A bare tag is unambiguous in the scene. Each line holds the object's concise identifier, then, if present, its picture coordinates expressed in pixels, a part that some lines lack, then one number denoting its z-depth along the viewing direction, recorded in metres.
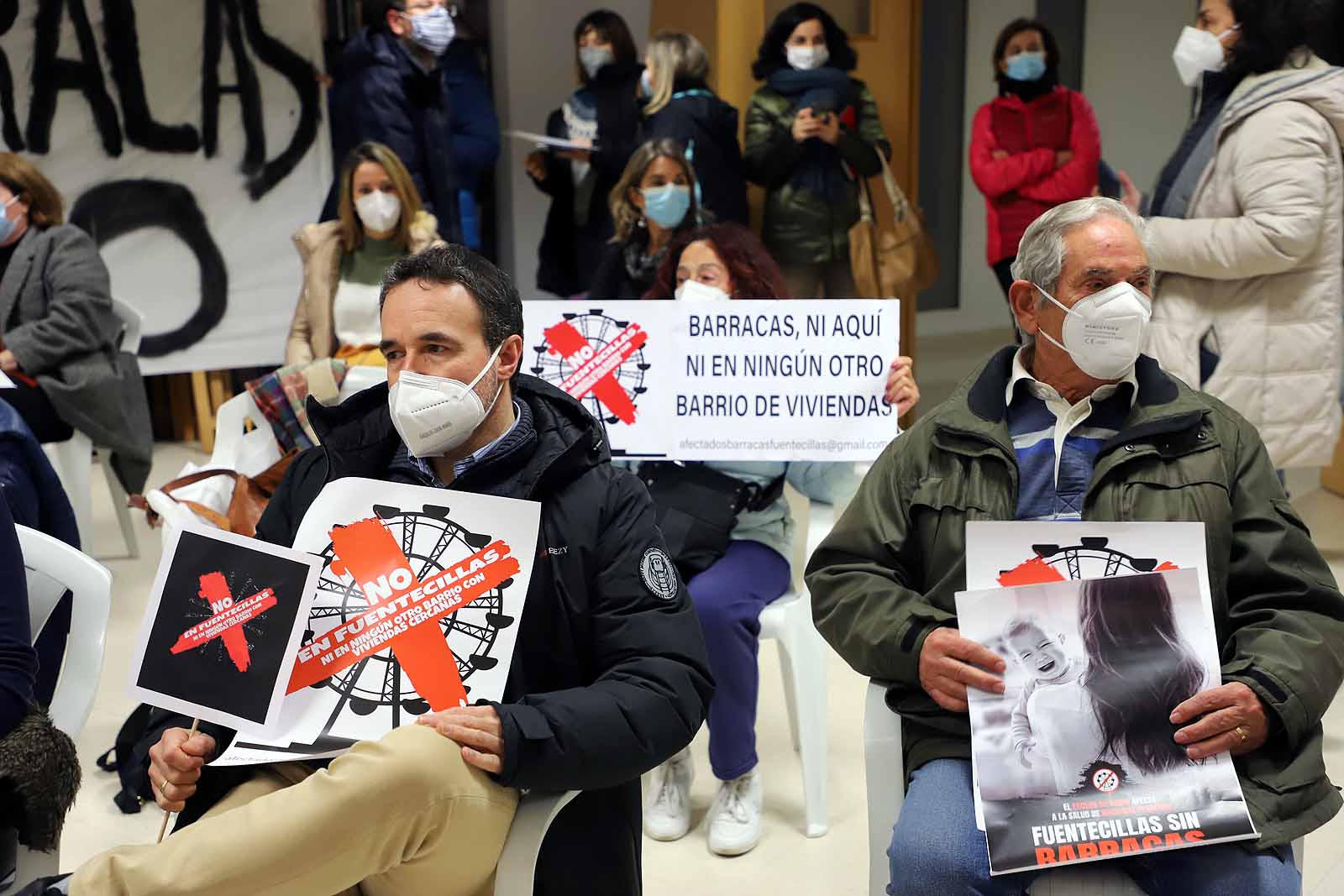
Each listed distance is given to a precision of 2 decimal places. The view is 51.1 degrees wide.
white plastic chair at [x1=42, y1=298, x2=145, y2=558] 4.54
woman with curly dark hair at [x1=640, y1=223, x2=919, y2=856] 3.01
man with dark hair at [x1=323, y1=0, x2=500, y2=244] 5.52
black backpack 3.23
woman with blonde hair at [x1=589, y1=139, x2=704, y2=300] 3.99
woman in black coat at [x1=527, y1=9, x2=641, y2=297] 5.49
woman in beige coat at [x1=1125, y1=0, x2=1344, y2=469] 3.61
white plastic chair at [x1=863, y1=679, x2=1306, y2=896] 2.13
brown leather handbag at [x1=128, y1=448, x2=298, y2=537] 3.14
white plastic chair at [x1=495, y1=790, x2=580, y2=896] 1.84
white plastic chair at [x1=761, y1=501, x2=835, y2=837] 3.08
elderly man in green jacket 1.88
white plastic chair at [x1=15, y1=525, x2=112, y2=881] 2.23
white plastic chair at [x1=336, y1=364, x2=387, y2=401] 3.51
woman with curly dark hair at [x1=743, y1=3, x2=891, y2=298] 5.16
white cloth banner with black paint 5.98
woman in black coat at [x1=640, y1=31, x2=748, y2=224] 5.02
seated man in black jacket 1.71
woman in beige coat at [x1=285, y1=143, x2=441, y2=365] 4.26
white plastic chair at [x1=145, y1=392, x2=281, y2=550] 3.34
